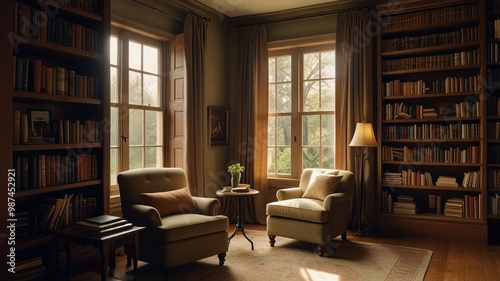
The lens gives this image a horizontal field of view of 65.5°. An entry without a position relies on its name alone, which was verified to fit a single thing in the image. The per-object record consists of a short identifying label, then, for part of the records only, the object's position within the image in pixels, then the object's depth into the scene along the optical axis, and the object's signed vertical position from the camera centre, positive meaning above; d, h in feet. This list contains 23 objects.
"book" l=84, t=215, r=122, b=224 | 9.93 -2.04
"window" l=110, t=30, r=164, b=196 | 13.91 +1.45
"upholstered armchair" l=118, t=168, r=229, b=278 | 10.75 -2.33
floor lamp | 15.25 +0.04
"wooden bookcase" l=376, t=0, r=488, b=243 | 14.82 +0.80
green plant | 14.40 -1.06
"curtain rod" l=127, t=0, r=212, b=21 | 14.47 +5.14
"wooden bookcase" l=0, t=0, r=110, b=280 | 9.51 +0.79
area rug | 11.03 -3.85
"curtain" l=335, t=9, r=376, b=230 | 16.31 +2.16
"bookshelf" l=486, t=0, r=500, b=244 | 14.52 +1.09
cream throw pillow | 14.49 -1.71
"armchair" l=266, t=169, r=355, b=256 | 13.21 -2.43
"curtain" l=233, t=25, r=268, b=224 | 18.44 +1.18
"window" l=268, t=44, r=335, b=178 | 17.78 +1.44
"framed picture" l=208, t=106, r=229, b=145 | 18.07 +0.75
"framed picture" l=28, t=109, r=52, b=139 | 10.34 +0.49
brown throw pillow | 11.89 -1.90
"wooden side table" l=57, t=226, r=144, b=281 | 9.35 -2.47
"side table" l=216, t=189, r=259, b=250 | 13.65 -1.92
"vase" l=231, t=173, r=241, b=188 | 14.44 -1.43
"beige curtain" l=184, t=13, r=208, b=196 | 15.94 +1.67
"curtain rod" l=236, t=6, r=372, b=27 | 16.88 +5.72
